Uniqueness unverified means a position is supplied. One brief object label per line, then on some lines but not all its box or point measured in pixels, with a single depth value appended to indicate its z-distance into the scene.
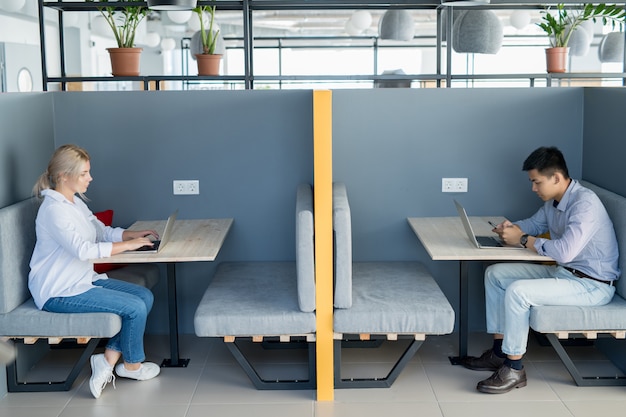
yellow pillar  3.49
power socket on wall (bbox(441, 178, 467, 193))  4.55
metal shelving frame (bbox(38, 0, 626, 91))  4.66
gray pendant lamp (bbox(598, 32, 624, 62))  7.44
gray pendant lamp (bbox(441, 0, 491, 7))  4.32
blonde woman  3.58
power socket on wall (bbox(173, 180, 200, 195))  4.55
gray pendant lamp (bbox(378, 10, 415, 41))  7.20
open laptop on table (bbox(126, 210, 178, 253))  3.77
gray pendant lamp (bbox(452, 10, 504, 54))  5.73
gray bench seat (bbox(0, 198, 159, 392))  3.59
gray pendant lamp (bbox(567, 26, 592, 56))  8.05
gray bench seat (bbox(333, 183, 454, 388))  3.55
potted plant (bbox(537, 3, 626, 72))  5.36
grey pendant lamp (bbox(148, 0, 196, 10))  4.29
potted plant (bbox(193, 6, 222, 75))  4.93
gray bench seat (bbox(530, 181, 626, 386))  3.58
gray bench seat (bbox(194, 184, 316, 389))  3.53
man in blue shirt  3.62
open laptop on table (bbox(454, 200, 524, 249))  3.82
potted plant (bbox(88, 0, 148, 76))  4.89
